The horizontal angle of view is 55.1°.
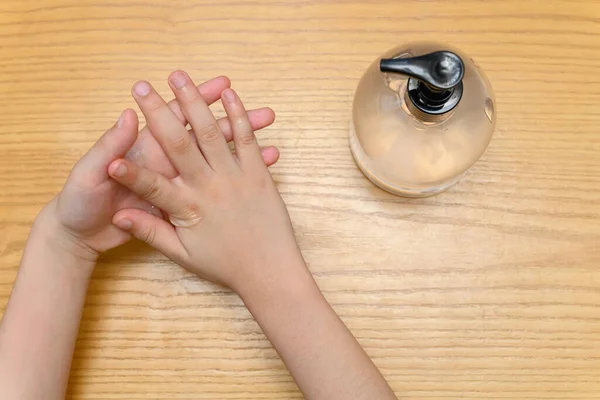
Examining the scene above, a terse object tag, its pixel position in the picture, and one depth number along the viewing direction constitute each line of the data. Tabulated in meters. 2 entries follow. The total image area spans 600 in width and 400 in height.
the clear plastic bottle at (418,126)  0.42
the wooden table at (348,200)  0.49
